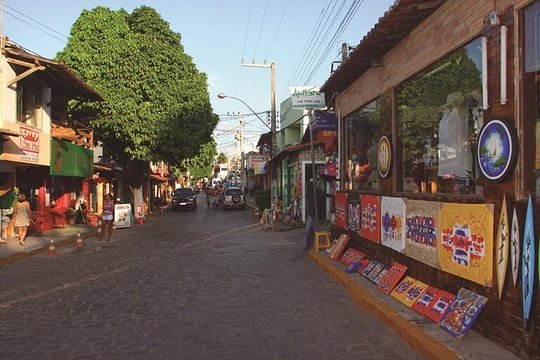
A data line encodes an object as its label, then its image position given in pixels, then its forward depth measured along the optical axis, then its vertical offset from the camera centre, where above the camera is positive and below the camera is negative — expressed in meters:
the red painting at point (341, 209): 11.71 -0.59
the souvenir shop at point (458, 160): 4.80 +0.29
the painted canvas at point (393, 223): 7.83 -0.62
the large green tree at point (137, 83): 24.92 +5.19
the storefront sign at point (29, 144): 16.34 +1.43
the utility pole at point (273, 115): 31.16 +4.22
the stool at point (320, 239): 13.09 -1.42
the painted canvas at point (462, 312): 5.30 -1.38
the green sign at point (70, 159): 19.09 +1.13
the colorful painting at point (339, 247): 11.20 -1.38
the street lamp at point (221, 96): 36.06 +6.27
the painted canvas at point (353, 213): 10.54 -0.61
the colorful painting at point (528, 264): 4.41 -0.71
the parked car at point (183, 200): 39.75 -1.06
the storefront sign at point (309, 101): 13.16 +2.14
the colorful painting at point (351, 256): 10.06 -1.45
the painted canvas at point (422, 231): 6.56 -0.64
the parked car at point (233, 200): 40.03 -1.11
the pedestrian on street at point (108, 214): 18.42 -0.98
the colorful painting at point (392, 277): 7.65 -1.42
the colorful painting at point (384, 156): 8.71 +0.49
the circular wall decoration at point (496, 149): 4.84 +0.33
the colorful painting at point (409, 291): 6.89 -1.49
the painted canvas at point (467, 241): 5.22 -0.64
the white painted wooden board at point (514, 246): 4.70 -0.58
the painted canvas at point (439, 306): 6.02 -1.46
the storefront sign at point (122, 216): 23.52 -1.34
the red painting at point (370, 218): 9.08 -0.62
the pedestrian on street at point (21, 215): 15.62 -0.83
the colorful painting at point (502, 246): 4.88 -0.60
